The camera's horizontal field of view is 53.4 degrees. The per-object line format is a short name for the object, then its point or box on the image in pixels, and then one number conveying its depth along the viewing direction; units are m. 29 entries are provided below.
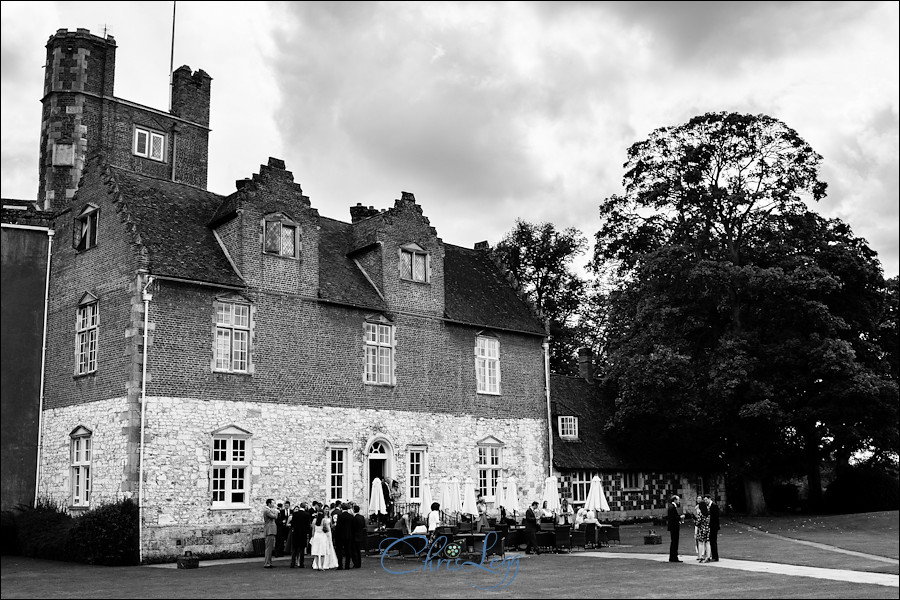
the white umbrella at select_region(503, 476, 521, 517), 29.55
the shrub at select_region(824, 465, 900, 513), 46.25
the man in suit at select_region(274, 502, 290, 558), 26.44
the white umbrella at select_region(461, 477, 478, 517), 28.33
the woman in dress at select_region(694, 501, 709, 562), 22.95
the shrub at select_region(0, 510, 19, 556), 28.24
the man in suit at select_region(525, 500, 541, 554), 26.83
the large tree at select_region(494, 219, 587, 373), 59.66
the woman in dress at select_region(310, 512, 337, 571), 22.48
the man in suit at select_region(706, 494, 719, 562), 22.86
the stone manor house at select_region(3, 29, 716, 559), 26.19
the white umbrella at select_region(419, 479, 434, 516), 27.72
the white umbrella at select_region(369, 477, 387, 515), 28.42
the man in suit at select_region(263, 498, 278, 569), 23.27
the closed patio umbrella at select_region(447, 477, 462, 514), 28.69
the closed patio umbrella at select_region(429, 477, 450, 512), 28.62
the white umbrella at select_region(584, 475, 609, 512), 29.57
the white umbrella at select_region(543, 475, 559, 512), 30.58
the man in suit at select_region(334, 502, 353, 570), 22.45
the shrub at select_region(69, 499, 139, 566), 24.55
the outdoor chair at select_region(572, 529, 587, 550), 28.19
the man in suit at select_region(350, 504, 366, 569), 22.66
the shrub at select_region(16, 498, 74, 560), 26.06
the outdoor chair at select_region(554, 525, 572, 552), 27.12
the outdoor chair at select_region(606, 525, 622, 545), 28.84
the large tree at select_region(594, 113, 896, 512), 38.81
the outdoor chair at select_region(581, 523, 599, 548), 28.09
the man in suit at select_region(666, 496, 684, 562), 23.22
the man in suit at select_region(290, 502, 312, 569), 23.39
